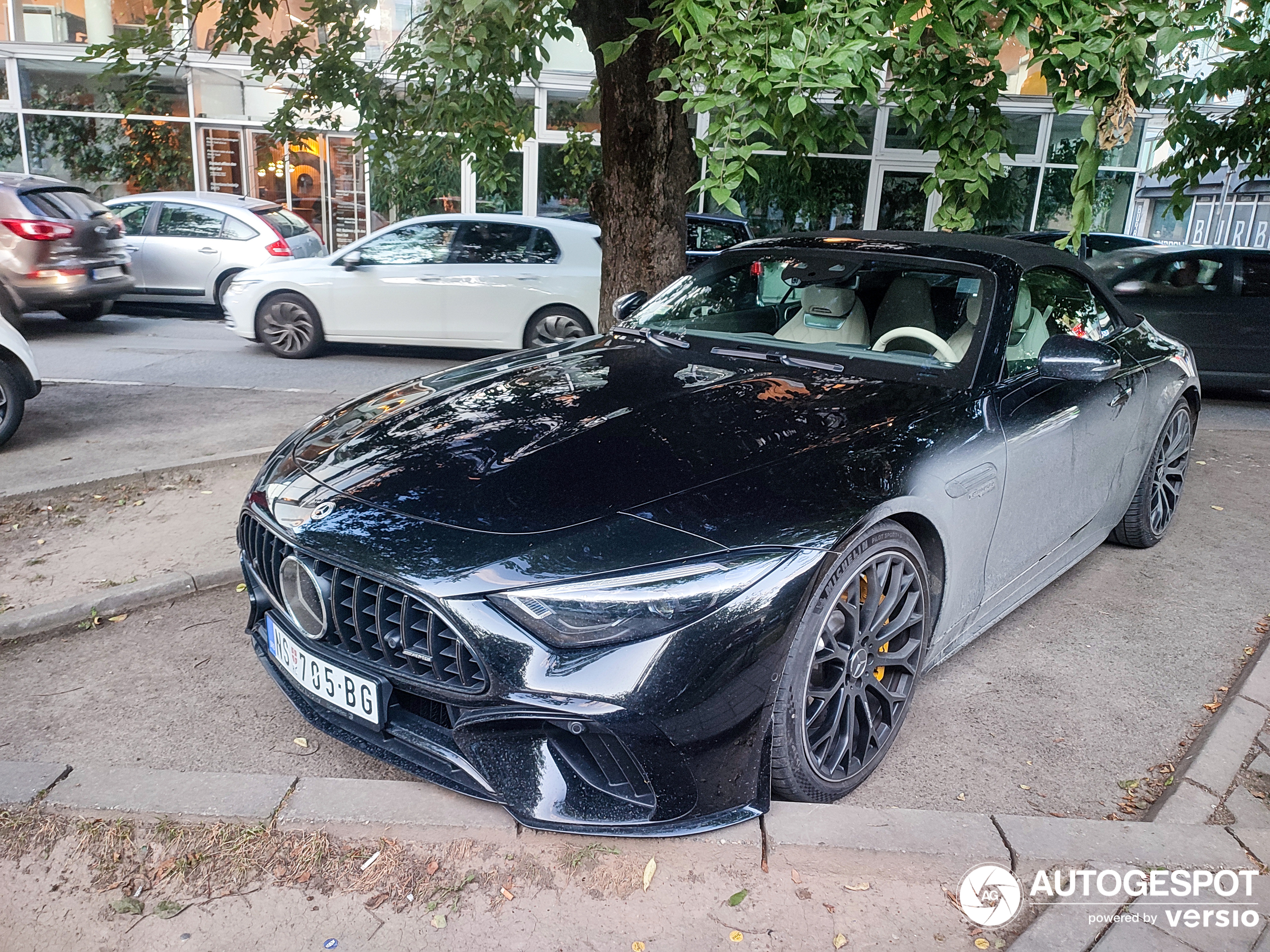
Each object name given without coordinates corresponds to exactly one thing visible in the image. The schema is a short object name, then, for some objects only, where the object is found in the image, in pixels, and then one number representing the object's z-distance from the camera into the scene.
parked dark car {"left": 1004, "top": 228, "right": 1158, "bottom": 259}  10.39
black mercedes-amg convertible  2.34
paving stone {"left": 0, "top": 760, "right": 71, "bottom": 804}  2.71
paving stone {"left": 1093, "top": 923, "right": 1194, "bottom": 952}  2.31
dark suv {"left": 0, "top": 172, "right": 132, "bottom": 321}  10.05
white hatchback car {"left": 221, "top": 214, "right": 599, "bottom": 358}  9.70
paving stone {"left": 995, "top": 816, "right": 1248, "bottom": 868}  2.57
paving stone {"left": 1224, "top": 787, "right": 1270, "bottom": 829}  2.80
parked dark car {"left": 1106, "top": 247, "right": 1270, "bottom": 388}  9.48
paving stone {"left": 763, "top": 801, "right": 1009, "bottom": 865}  2.59
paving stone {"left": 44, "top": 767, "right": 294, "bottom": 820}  2.68
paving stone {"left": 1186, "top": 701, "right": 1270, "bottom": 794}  3.01
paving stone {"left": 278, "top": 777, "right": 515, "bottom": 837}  2.63
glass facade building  16.09
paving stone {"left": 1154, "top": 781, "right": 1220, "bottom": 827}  2.82
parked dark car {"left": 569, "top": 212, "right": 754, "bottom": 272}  10.77
